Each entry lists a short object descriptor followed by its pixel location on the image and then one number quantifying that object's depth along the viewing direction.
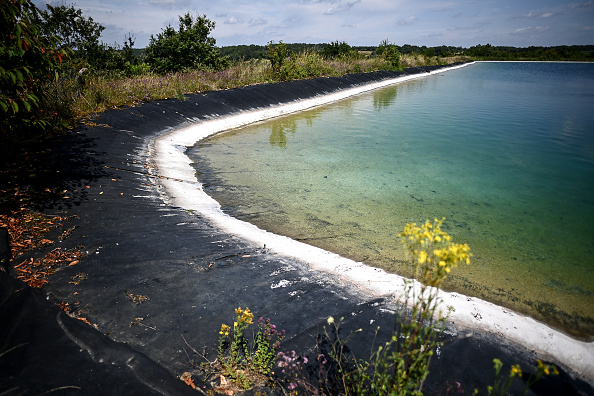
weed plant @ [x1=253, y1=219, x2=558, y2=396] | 1.62
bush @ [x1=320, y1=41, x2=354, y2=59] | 27.70
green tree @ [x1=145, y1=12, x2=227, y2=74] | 18.08
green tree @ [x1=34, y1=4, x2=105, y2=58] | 17.39
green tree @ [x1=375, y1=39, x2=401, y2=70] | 32.28
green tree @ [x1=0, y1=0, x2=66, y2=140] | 2.99
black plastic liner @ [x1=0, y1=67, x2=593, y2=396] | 2.12
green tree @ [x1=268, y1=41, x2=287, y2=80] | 17.53
